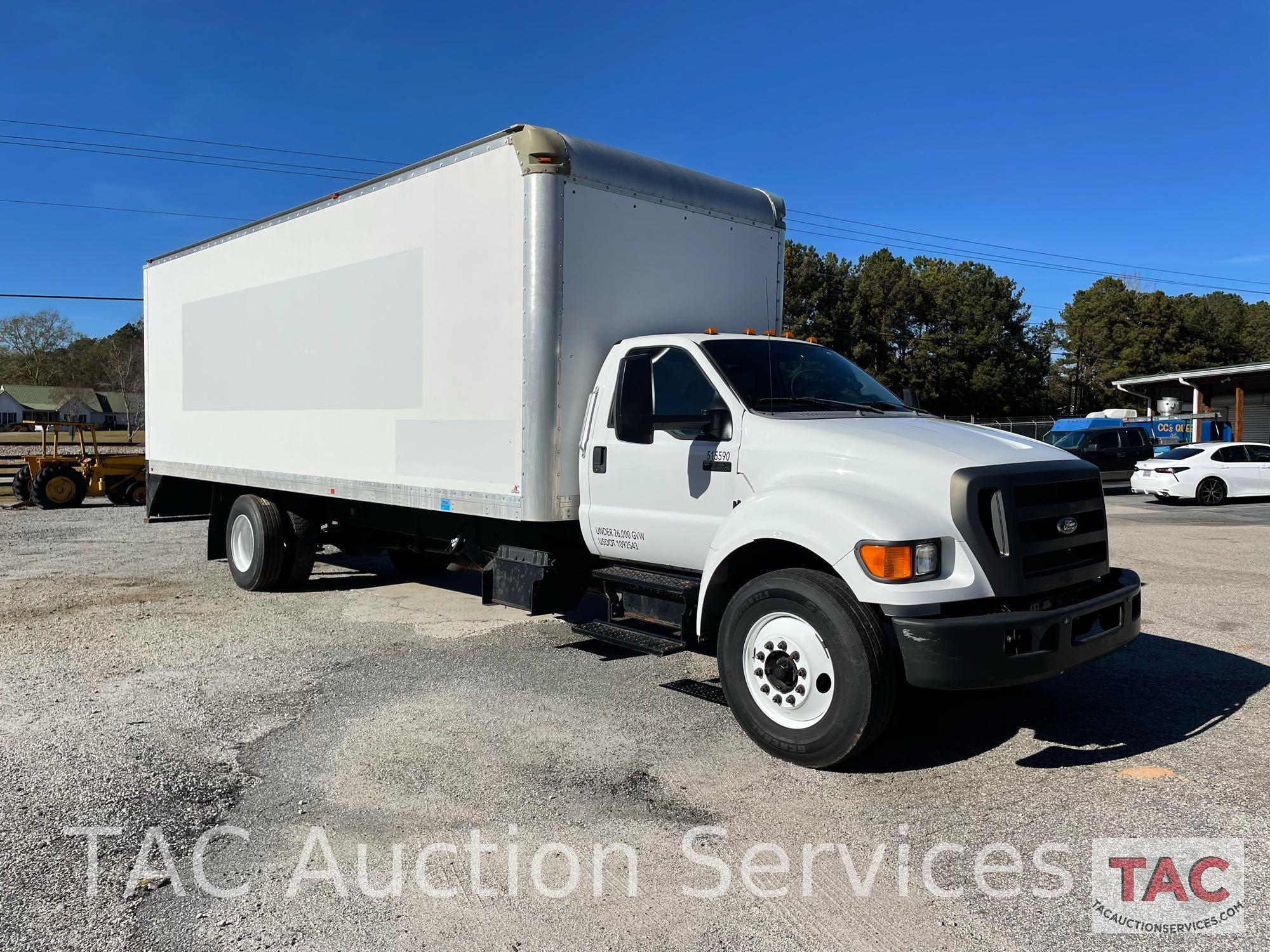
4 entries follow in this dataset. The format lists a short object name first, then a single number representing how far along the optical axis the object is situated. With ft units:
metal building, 100.68
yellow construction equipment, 65.67
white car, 67.87
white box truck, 14.26
